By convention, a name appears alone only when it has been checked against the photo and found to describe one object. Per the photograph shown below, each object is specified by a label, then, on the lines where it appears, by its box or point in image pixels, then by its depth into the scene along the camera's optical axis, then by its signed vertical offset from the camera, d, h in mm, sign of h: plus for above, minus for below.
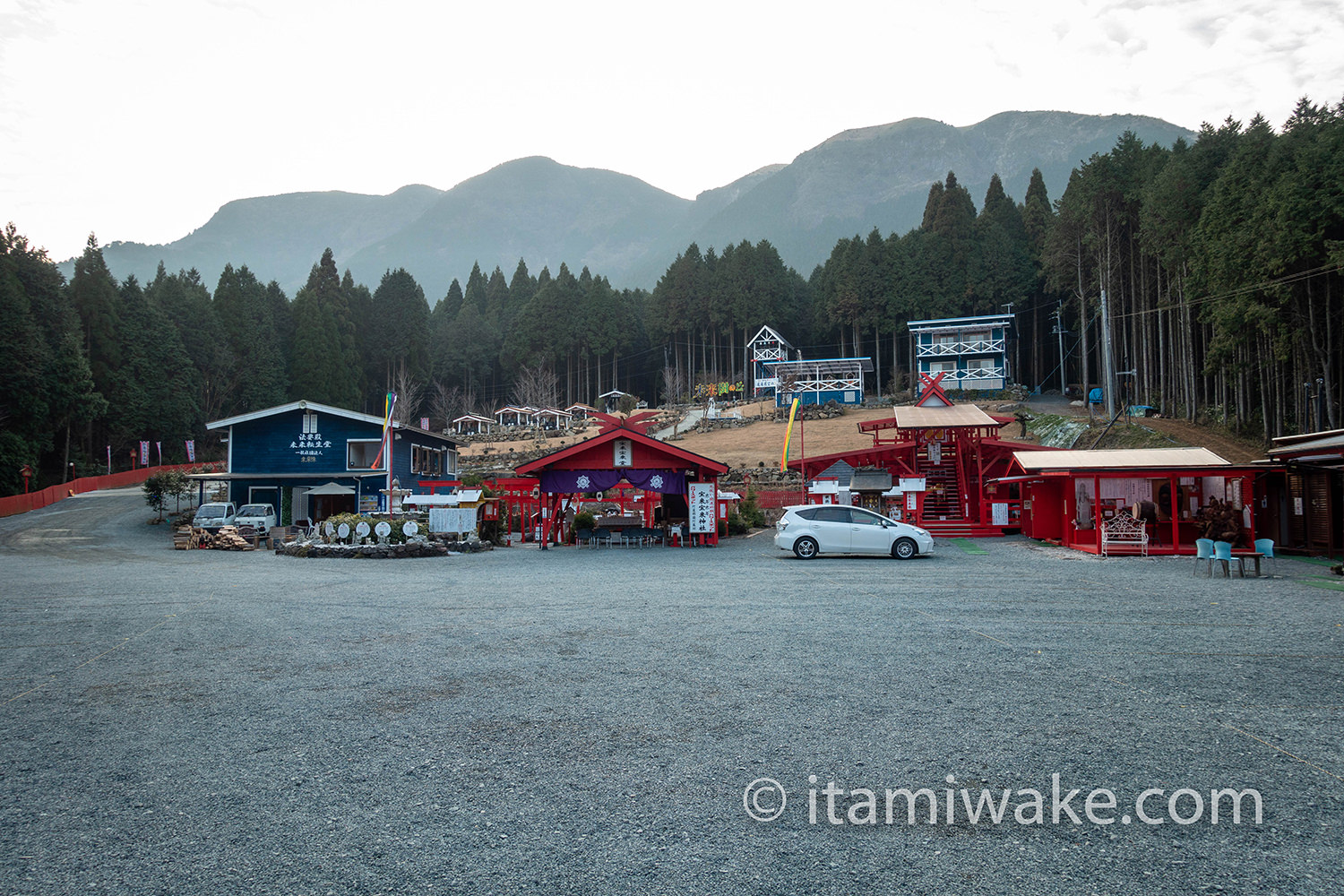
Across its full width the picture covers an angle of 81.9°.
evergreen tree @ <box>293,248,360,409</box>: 62812 +11370
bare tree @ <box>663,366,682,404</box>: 74938 +9523
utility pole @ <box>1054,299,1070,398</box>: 58456 +10993
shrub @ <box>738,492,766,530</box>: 31766 -1313
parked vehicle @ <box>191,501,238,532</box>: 27480 -763
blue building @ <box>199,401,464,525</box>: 33944 +1663
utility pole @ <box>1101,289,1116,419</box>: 40125 +5765
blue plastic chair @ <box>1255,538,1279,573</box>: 15112 -1542
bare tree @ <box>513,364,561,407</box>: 75625 +9868
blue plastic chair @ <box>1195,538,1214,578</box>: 15539 -1584
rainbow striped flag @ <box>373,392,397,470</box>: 22808 +2328
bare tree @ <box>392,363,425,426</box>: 68875 +8541
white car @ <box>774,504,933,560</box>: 19406 -1395
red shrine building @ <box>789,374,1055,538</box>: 28500 +490
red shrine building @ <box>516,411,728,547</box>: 23828 +461
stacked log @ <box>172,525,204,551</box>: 24891 -1430
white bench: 19906 -1567
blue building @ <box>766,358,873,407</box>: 63469 +8295
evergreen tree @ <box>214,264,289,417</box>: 61062 +12034
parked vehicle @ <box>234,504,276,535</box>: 27953 -854
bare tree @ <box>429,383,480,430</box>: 78500 +8732
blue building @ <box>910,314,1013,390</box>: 61125 +10054
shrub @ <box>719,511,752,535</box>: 30109 -1667
